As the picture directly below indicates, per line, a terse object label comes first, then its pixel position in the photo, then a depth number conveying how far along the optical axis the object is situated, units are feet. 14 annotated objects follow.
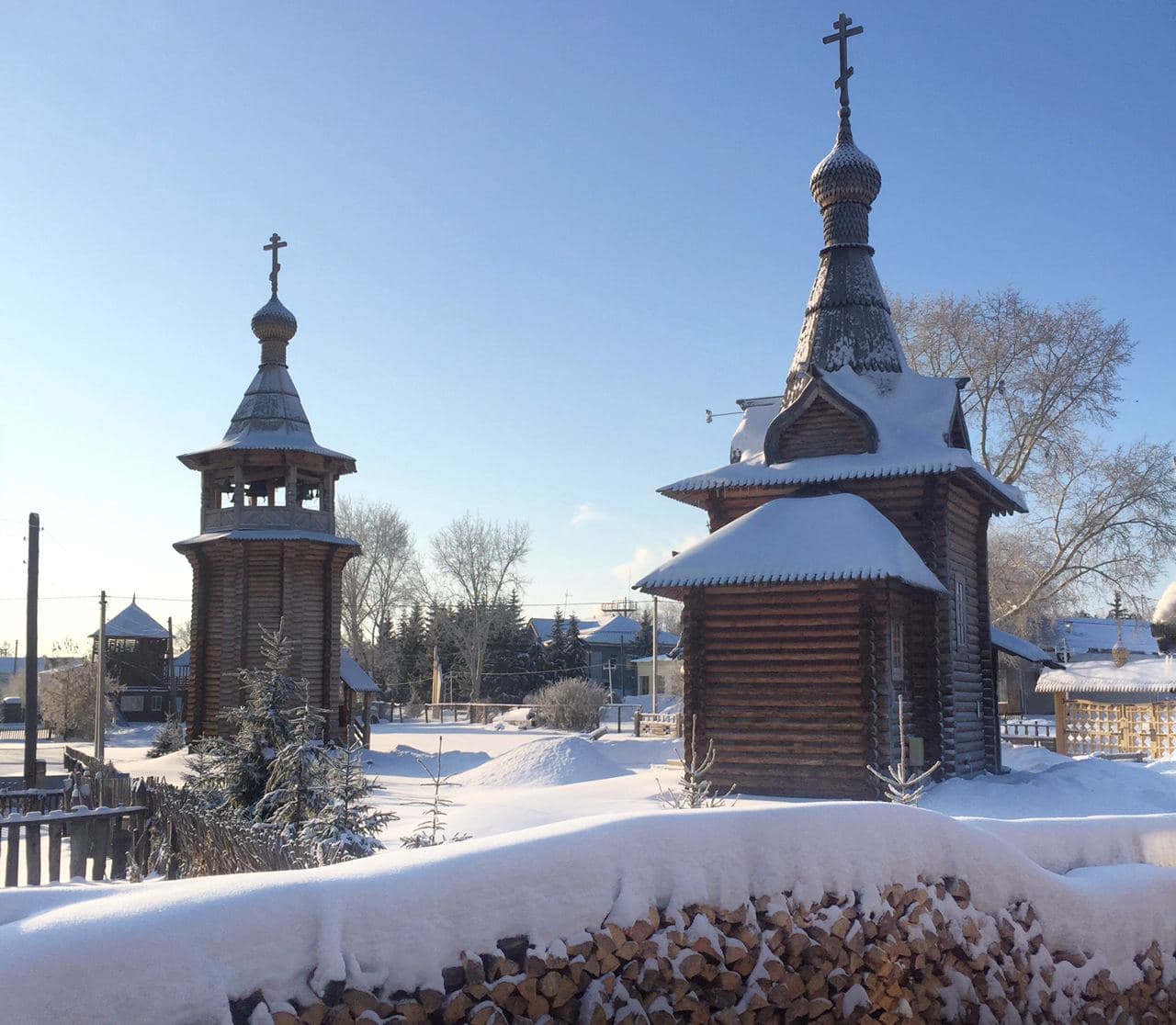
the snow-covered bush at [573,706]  135.85
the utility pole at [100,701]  84.89
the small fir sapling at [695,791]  30.19
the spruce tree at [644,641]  239.09
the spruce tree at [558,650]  199.11
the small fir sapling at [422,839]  26.89
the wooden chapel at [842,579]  50.67
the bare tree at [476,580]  187.21
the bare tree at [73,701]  136.56
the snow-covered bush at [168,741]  98.73
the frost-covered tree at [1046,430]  96.12
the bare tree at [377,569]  180.75
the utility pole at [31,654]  65.57
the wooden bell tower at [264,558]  81.35
